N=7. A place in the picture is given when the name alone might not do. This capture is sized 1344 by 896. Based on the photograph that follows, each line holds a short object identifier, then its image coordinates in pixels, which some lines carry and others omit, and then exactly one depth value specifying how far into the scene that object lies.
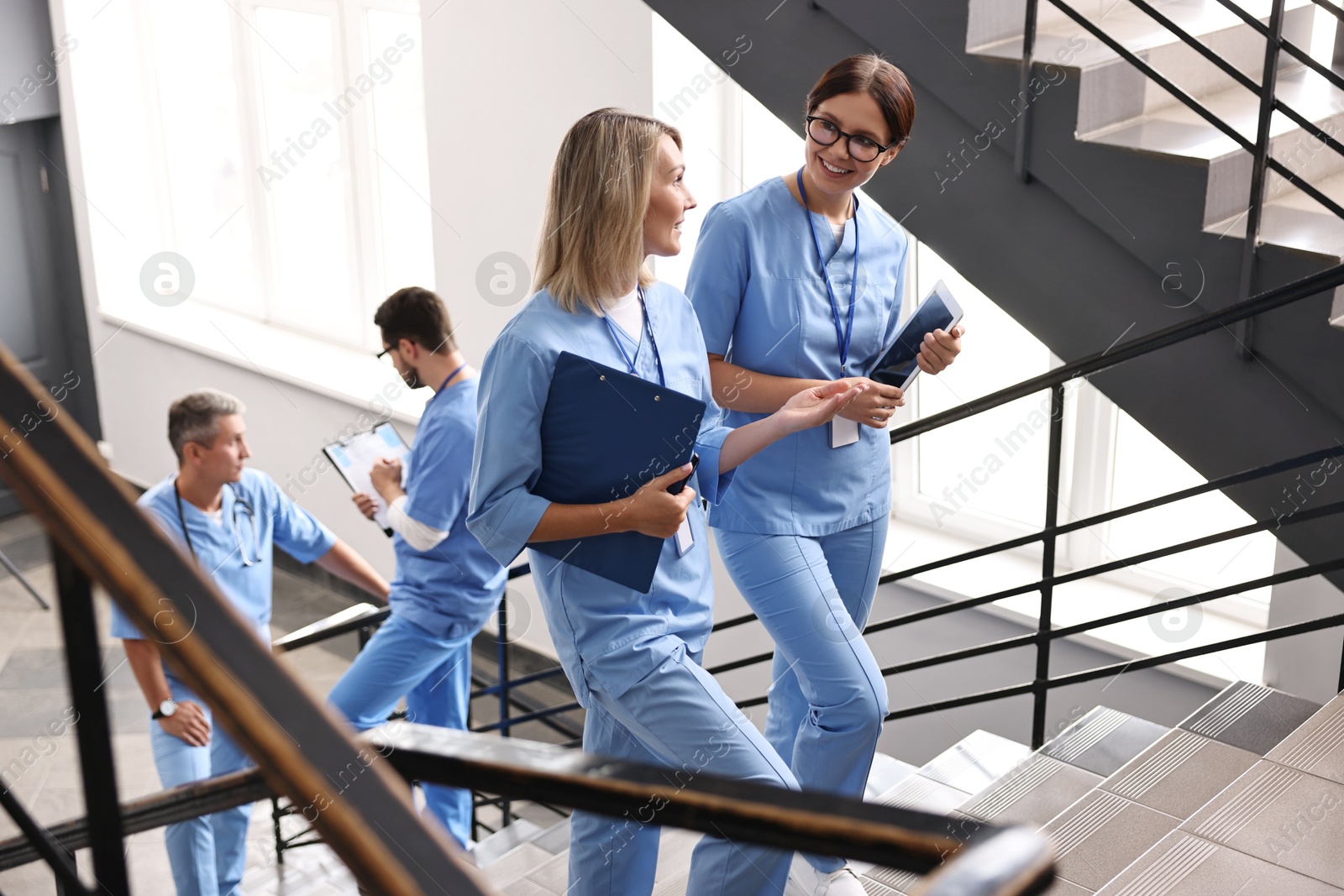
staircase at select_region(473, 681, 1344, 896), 2.01
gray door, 7.51
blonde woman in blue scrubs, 1.84
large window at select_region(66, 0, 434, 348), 6.10
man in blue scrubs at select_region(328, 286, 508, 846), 3.36
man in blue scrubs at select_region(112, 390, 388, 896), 3.14
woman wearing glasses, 2.09
